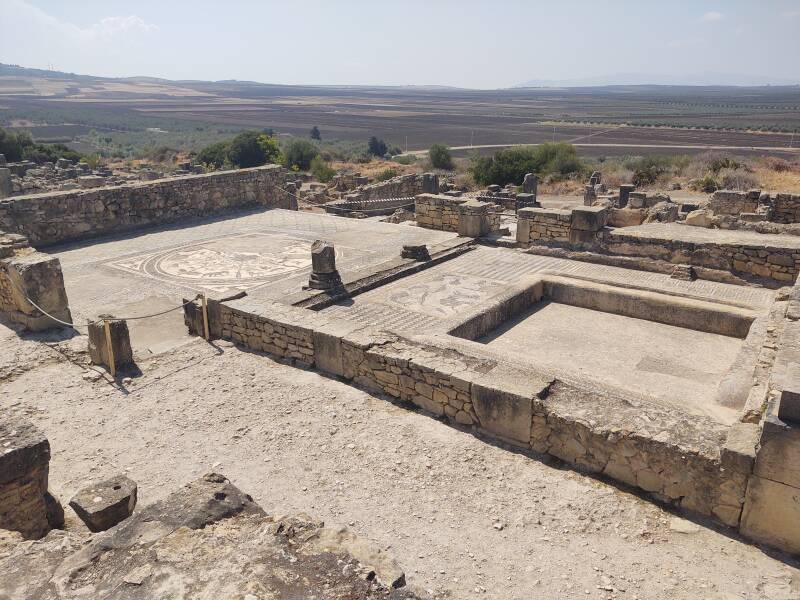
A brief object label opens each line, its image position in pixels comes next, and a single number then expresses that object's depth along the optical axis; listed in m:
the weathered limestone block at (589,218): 11.38
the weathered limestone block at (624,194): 20.73
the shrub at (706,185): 24.56
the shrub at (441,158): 40.97
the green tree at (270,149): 40.22
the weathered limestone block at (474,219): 13.38
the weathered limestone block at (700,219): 13.12
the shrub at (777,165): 29.61
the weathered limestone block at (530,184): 24.45
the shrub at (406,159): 48.97
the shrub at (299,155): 39.78
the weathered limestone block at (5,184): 20.75
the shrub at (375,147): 58.34
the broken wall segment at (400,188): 21.31
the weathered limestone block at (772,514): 4.50
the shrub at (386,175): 32.62
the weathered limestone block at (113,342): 7.64
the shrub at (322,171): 34.19
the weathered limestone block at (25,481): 4.46
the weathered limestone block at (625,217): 14.80
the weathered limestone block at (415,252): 11.72
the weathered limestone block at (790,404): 4.42
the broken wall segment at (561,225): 11.48
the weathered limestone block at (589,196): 22.11
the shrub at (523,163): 31.38
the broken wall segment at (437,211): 14.16
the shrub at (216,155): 39.62
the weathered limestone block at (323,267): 9.96
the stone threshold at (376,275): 9.64
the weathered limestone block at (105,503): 4.30
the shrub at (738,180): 24.02
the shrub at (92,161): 38.87
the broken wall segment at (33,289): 8.65
